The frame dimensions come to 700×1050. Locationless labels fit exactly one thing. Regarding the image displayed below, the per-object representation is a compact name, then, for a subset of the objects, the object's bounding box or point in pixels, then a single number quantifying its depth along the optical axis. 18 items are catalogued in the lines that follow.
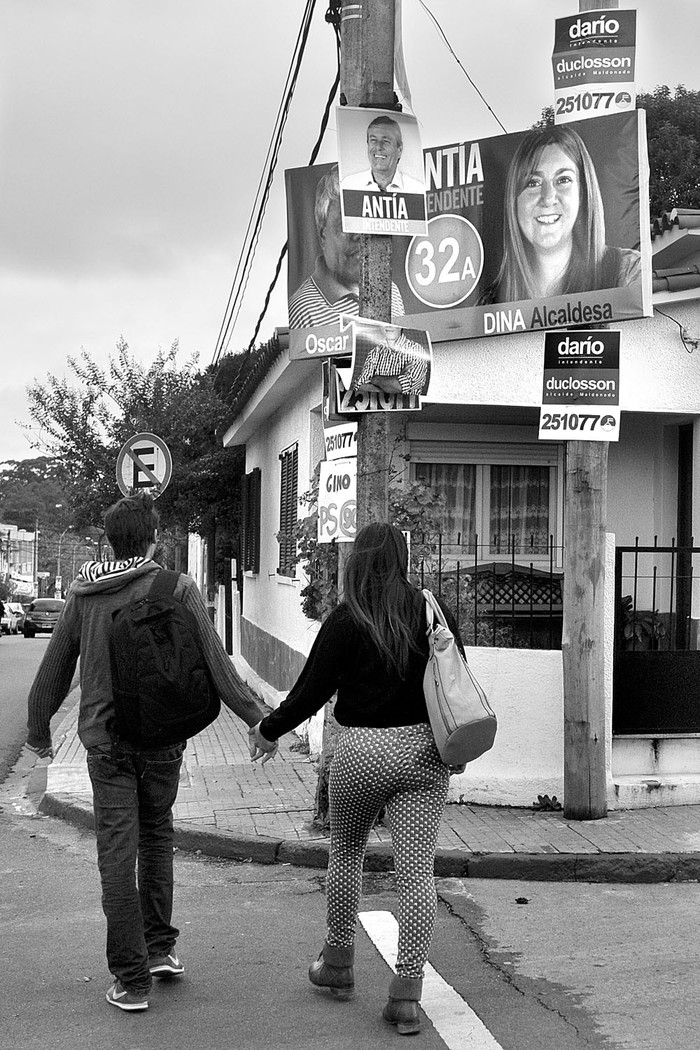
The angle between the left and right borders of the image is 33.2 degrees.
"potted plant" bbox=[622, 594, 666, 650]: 8.30
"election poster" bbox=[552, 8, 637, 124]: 7.09
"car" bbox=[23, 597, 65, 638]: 45.56
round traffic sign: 11.87
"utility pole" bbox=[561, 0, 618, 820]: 7.46
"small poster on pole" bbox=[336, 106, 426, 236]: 6.81
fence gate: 8.10
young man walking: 4.37
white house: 8.02
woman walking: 4.20
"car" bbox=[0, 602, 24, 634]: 50.50
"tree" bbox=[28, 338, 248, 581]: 18.42
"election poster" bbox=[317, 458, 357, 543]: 7.02
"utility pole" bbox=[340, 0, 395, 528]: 6.97
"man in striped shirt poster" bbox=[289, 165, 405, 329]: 9.26
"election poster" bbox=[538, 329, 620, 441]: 7.30
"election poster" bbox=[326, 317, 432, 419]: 6.82
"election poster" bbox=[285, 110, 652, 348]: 7.56
